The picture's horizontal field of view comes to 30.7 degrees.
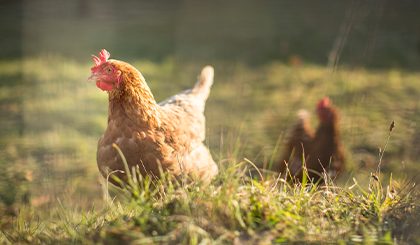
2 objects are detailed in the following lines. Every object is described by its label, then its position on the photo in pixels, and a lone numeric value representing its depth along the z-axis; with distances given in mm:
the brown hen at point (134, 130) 1793
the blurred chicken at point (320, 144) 2102
